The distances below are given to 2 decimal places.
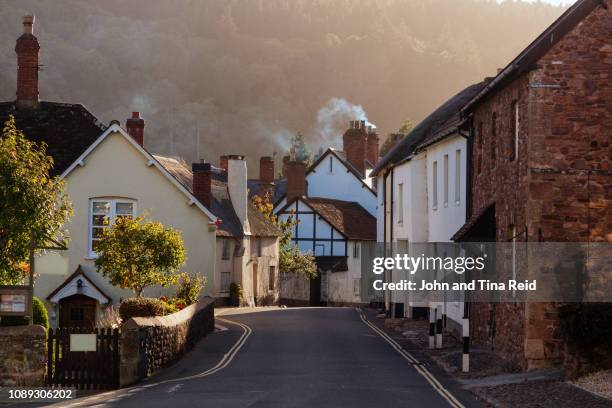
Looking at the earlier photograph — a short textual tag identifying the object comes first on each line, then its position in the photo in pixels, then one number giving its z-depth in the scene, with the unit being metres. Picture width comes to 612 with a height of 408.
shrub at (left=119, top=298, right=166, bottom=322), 28.05
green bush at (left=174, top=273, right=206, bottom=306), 37.06
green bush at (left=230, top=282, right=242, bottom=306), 51.81
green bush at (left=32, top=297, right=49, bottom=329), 28.75
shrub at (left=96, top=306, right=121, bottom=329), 28.31
